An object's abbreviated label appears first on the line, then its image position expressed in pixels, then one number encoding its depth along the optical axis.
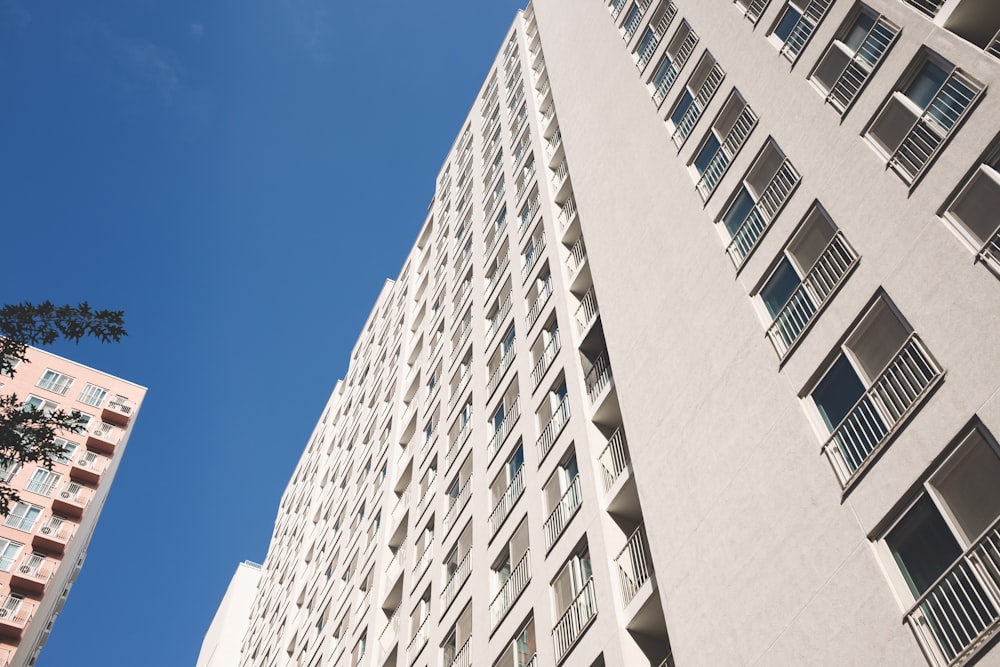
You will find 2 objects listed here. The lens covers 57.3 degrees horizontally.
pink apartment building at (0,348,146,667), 54.75
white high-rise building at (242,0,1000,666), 12.86
